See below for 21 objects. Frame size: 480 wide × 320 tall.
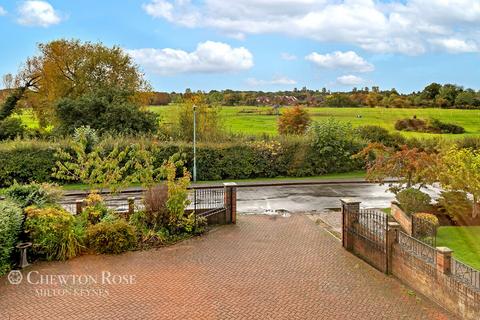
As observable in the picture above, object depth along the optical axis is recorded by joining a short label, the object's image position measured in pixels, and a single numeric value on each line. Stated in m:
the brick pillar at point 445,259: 9.94
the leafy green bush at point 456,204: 17.36
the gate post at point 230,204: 17.58
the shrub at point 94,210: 14.98
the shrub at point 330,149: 31.62
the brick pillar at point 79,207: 15.98
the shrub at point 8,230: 12.03
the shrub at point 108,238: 13.84
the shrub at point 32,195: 14.12
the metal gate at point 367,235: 12.56
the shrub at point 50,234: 13.15
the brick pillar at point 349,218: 14.41
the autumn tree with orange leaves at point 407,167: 17.56
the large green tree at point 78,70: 42.38
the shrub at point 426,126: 47.06
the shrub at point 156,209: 15.71
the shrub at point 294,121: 48.25
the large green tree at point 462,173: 16.89
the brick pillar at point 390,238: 12.15
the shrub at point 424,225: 14.56
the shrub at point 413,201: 17.39
